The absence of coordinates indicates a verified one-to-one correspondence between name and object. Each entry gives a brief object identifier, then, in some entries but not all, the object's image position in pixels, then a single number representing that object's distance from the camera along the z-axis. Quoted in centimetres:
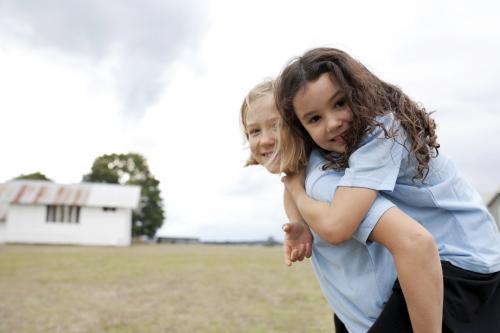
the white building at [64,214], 3253
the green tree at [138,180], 4388
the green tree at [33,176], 4958
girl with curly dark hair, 135
